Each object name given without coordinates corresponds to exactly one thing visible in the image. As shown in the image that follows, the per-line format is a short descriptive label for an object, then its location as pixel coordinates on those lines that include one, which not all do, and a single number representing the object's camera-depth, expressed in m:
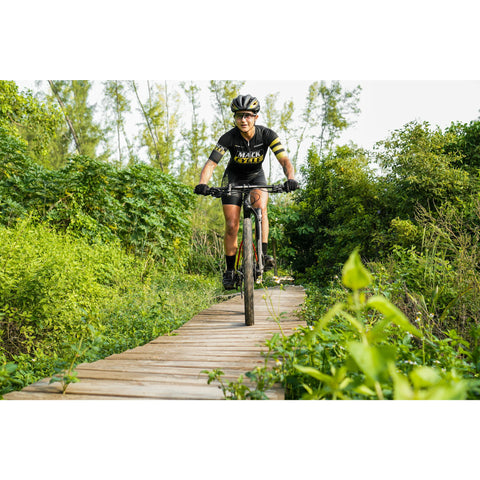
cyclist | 3.17
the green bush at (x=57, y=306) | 2.71
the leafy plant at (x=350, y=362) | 0.68
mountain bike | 2.87
